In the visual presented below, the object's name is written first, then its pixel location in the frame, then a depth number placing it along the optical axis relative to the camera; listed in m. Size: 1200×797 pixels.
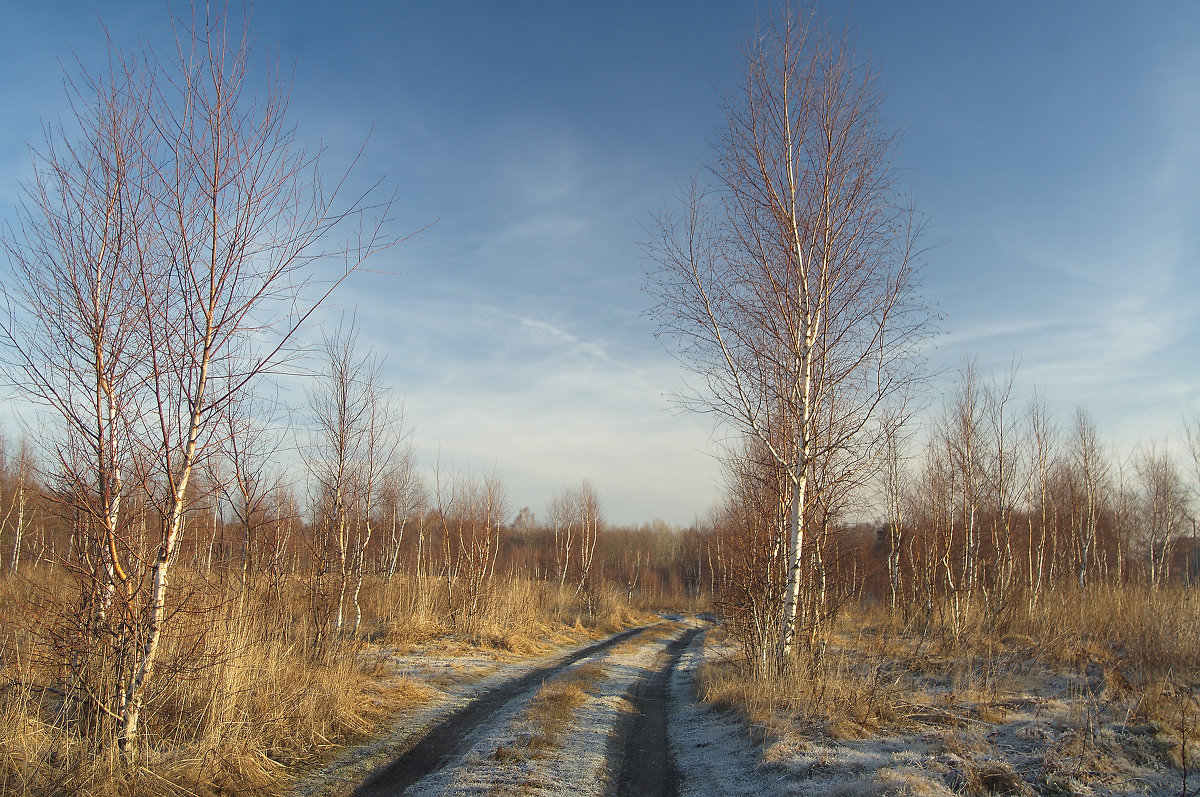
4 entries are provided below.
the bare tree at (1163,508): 25.86
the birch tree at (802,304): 8.47
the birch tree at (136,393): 4.52
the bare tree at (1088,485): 24.70
